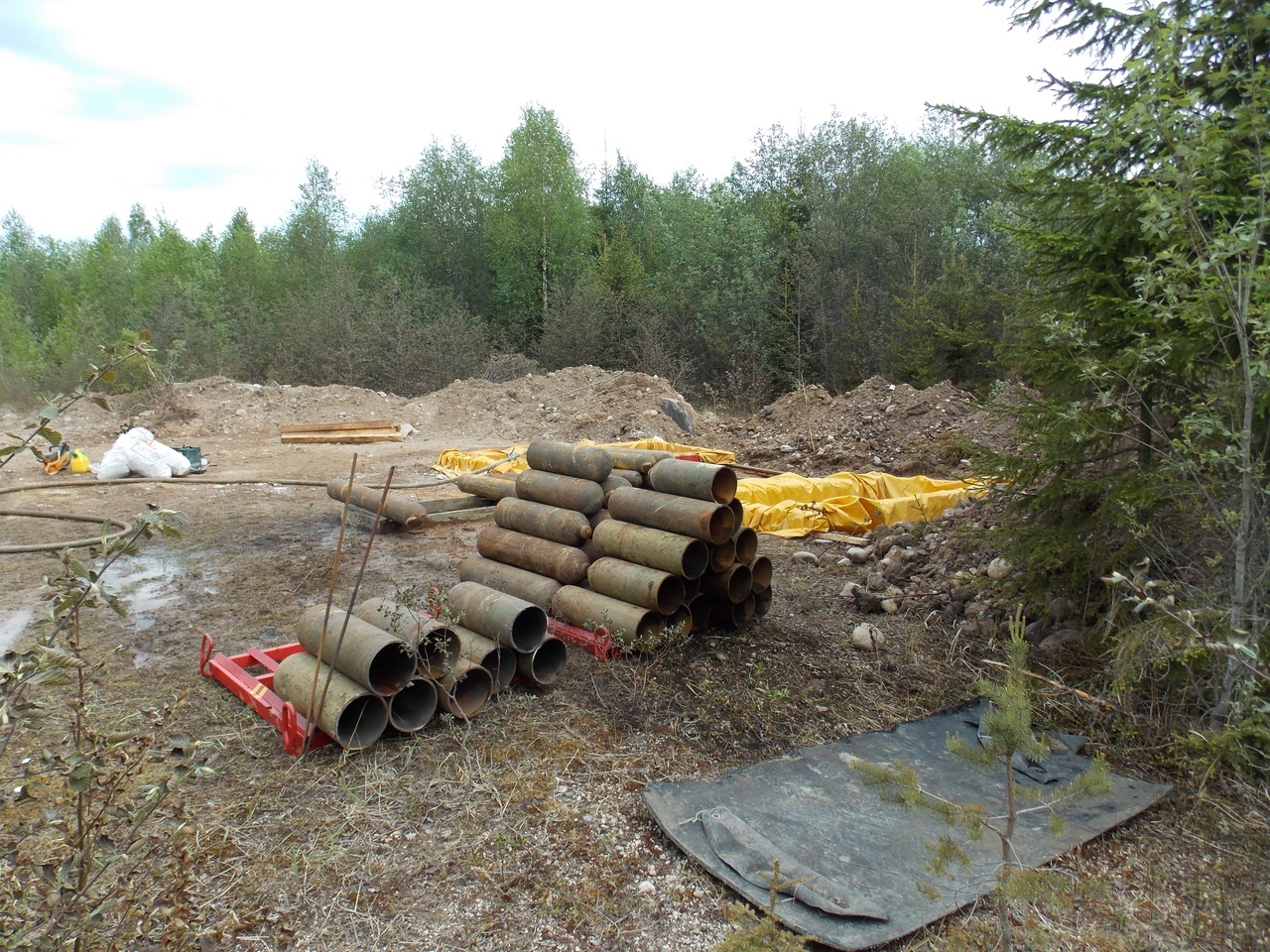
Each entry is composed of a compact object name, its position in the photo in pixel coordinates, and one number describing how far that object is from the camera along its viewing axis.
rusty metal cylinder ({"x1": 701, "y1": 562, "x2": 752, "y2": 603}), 5.45
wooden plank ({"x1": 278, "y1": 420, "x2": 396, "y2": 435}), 16.44
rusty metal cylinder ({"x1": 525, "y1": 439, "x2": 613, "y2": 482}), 5.88
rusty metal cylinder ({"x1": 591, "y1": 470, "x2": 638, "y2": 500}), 5.94
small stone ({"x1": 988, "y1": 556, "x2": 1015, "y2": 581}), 5.79
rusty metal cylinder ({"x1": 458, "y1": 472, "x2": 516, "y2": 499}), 9.31
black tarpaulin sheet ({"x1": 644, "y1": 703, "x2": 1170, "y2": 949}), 2.90
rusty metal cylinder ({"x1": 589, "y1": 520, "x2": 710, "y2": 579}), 5.16
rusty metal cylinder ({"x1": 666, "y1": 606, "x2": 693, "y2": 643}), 5.25
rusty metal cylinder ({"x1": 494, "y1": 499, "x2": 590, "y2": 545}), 5.77
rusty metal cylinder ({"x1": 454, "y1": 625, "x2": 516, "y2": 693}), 4.46
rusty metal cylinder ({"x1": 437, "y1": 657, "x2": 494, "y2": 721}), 4.20
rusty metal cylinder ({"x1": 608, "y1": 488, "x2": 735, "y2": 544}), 5.18
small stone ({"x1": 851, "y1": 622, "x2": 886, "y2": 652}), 5.43
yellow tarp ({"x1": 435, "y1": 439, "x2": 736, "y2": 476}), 11.86
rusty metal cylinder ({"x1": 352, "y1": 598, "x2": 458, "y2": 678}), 4.11
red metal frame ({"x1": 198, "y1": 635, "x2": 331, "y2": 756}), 3.98
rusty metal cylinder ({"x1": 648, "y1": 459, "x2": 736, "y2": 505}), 5.31
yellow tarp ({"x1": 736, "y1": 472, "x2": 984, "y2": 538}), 8.73
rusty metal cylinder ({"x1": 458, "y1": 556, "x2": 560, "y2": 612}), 5.70
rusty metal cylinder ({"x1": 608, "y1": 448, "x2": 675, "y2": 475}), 6.02
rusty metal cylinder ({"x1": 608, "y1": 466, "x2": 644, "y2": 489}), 6.02
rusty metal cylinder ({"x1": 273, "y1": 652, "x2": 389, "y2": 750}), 3.89
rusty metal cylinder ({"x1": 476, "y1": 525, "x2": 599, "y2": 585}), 5.67
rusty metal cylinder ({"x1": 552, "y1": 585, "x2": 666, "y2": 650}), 5.07
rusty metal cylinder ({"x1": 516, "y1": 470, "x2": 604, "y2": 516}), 5.85
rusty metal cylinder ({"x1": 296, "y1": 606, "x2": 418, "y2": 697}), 3.98
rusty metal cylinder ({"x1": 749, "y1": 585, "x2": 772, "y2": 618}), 5.77
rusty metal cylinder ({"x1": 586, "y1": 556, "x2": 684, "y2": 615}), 5.14
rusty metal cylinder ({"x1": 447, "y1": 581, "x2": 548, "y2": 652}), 4.58
